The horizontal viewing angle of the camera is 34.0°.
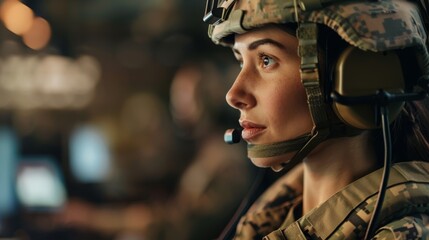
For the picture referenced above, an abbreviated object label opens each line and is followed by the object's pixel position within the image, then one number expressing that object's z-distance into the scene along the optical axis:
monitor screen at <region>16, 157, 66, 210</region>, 3.23
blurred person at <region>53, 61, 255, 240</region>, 2.17
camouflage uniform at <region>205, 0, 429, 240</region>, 0.90
